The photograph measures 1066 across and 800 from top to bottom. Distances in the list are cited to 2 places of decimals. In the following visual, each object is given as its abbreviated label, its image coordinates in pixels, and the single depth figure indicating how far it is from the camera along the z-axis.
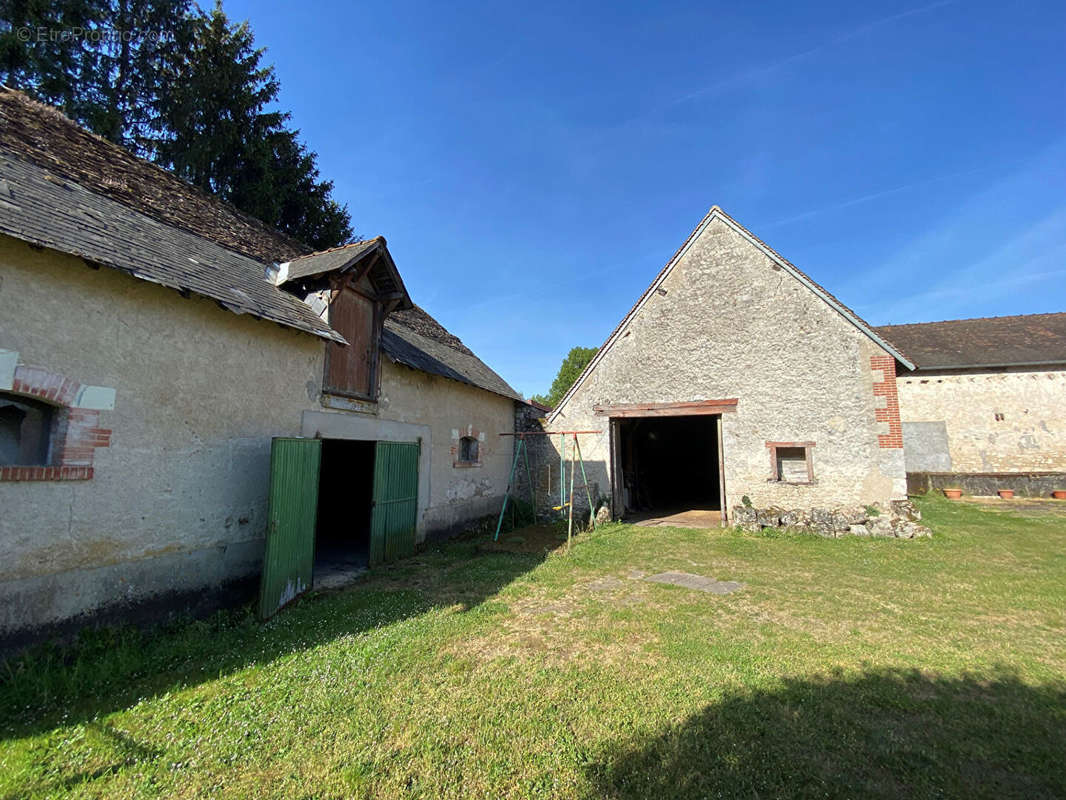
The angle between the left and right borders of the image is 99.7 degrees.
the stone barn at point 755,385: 9.44
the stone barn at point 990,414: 15.96
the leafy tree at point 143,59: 14.85
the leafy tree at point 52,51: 12.28
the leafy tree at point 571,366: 43.18
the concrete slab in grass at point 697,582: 6.02
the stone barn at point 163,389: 4.00
